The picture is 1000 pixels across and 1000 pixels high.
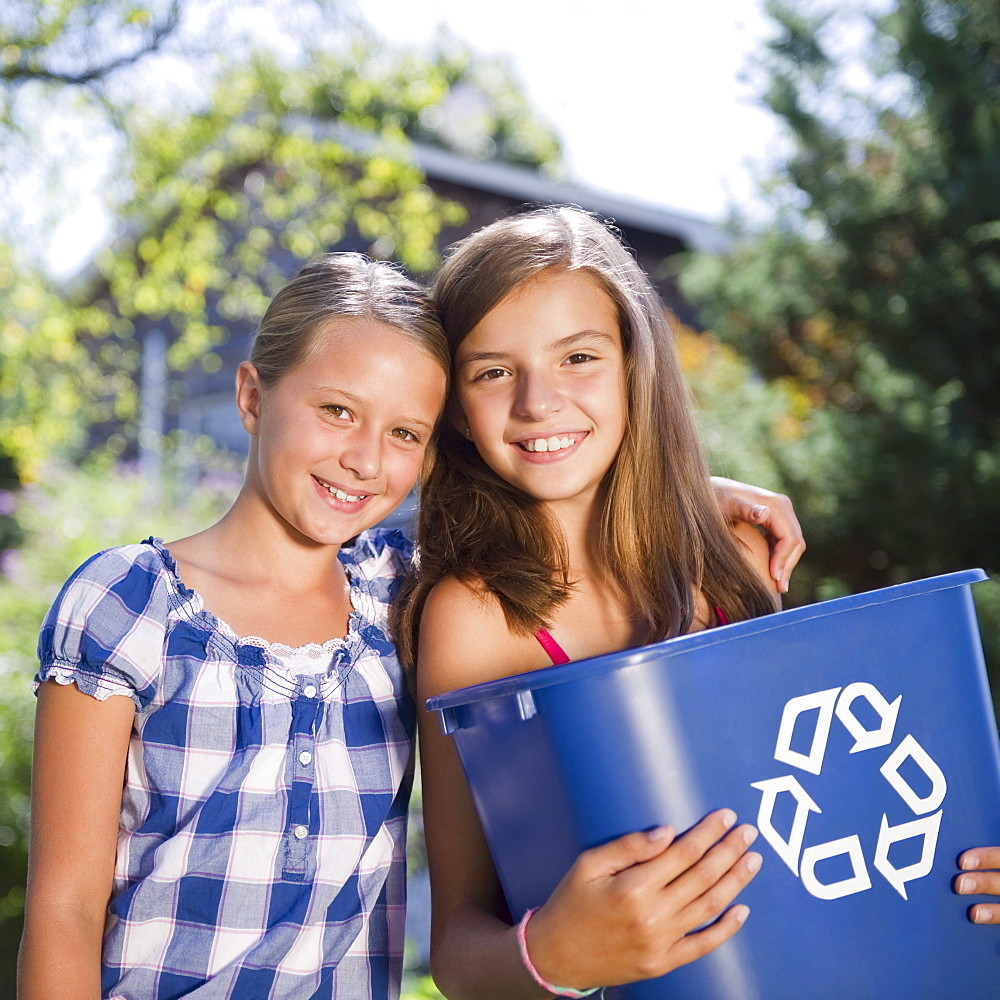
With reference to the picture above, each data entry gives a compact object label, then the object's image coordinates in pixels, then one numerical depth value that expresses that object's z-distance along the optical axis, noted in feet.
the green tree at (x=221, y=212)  21.22
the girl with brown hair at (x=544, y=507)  5.36
